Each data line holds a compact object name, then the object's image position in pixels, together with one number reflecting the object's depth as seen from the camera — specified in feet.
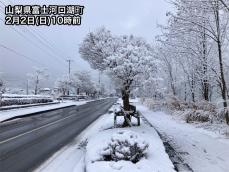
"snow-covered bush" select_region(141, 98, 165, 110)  57.25
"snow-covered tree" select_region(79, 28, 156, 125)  25.58
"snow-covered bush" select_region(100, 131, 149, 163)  12.66
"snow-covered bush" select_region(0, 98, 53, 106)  52.46
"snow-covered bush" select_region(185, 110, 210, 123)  30.71
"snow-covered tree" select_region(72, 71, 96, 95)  190.22
